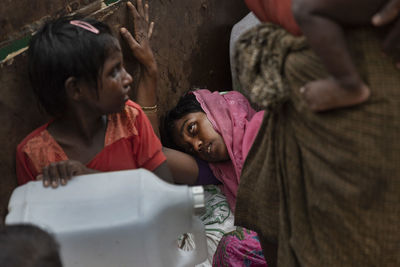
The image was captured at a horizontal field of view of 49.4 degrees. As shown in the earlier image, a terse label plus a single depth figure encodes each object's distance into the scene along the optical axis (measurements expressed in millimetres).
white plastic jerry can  1061
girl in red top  1270
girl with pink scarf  1926
